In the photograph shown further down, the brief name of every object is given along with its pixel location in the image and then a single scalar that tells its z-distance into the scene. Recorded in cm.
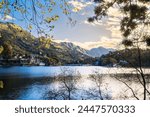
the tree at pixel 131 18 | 798
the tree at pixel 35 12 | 642
